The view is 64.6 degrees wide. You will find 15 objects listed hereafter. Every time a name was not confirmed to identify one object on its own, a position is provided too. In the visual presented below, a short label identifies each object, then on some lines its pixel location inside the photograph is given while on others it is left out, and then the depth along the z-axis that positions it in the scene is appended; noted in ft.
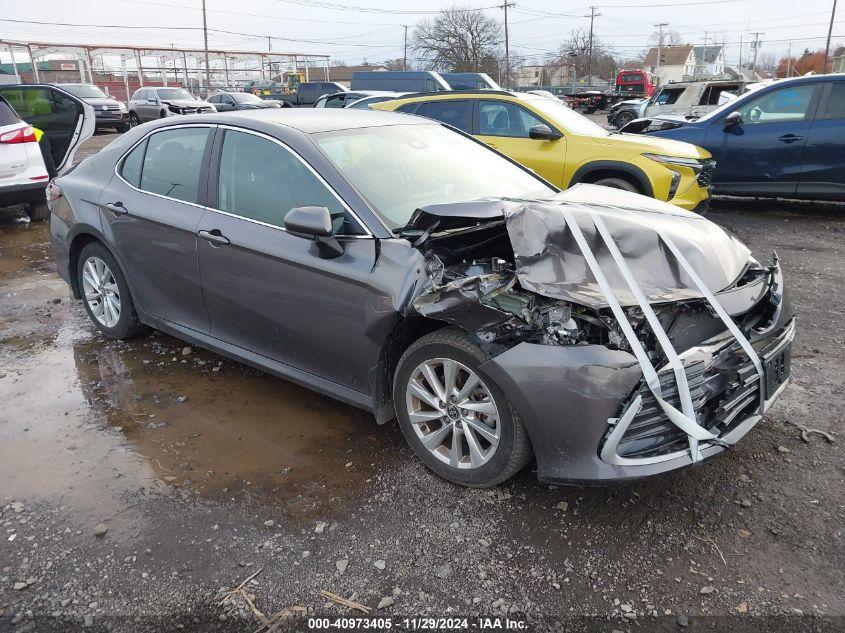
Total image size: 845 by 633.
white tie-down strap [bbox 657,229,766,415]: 9.16
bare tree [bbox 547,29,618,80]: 264.31
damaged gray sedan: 8.74
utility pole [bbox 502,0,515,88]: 186.64
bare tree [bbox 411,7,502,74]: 234.99
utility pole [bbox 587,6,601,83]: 225.35
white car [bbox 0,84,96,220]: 28.73
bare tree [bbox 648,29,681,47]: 336.86
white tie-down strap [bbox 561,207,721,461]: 8.43
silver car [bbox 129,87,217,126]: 85.97
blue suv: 27.22
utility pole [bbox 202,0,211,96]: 163.47
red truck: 127.03
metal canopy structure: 153.38
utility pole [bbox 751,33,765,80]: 321.15
